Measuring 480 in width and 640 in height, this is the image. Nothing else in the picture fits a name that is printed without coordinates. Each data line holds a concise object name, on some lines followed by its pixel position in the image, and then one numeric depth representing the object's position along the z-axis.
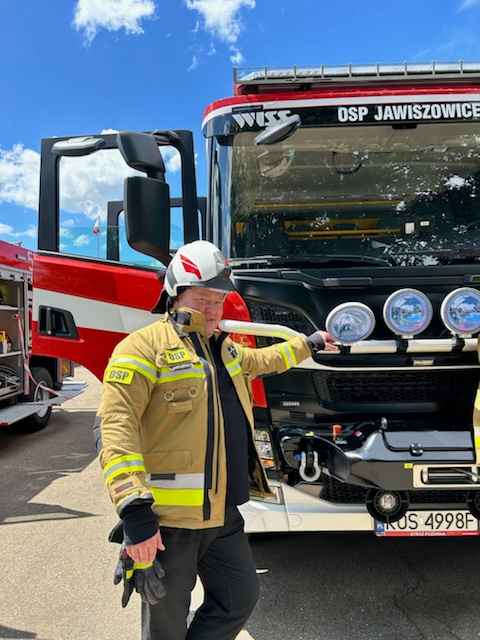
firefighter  1.65
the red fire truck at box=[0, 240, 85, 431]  6.87
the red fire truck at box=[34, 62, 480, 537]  2.50
